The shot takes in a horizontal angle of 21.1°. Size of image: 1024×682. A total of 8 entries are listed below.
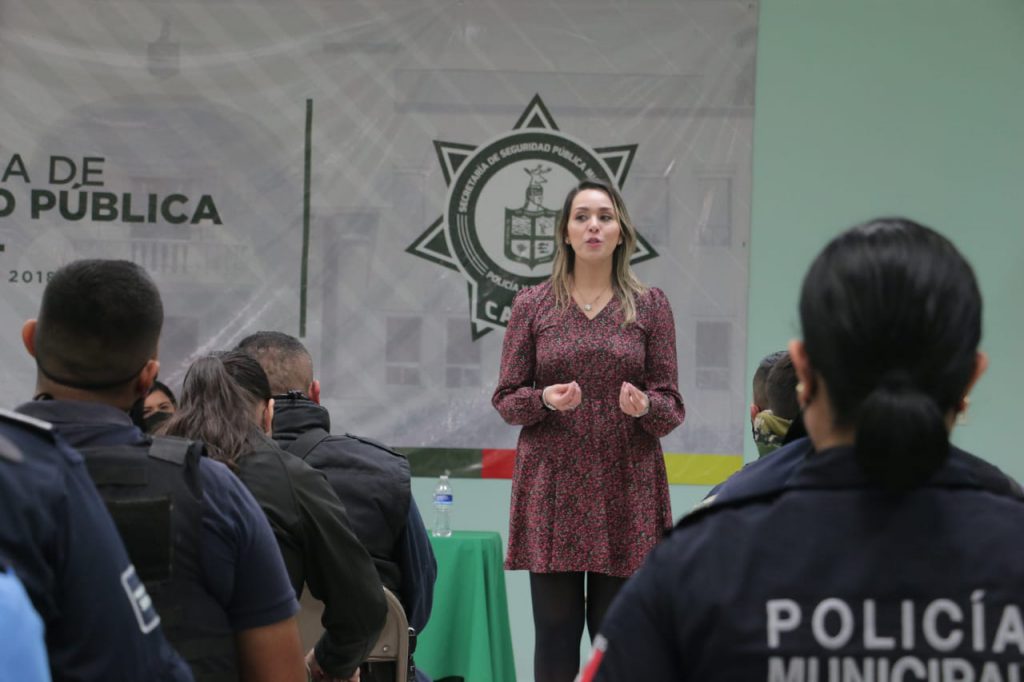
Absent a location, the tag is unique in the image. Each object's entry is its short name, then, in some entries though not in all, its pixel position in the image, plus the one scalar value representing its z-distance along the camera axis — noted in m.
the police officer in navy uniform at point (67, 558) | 3.94
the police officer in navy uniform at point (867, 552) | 3.38
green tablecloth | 6.94
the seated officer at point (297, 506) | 5.29
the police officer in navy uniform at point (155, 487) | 4.62
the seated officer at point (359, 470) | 5.86
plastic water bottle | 7.16
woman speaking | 6.67
